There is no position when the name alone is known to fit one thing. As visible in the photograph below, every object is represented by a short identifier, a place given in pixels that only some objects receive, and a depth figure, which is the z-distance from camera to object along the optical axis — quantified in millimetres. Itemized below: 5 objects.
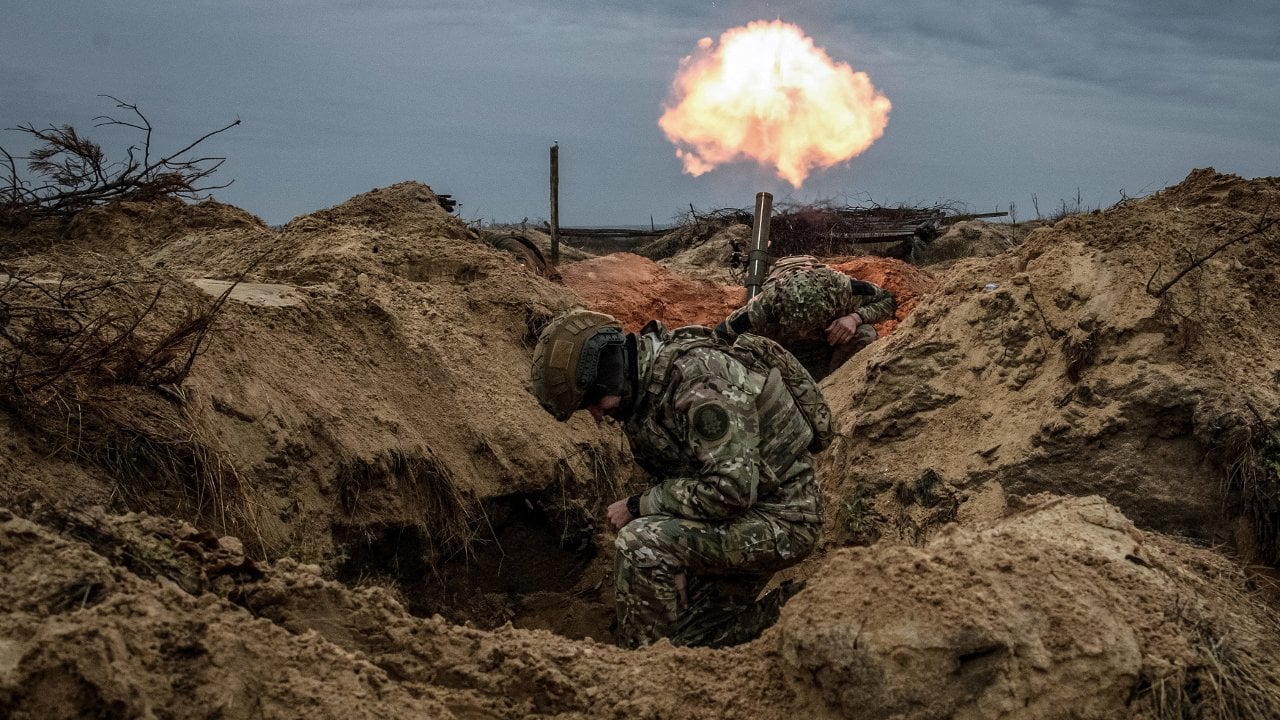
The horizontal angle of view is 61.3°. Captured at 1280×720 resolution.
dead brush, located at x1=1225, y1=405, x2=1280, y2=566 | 4977
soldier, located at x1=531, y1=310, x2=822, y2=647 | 4477
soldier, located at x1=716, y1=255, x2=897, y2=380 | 8219
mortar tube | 11273
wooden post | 15758
